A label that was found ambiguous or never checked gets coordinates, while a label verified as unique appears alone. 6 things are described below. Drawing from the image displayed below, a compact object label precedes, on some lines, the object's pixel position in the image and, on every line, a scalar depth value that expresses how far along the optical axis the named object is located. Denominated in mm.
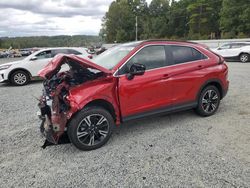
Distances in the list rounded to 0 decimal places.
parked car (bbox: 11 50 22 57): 36531
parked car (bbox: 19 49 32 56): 37125
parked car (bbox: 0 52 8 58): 35831
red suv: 3328
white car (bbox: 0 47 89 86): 8922
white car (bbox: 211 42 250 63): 14938
